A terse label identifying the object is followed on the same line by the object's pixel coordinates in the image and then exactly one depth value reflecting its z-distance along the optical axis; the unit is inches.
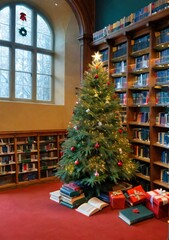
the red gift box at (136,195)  138.0
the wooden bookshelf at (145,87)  149.3
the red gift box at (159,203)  128.9
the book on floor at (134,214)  123.2
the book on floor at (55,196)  151.3
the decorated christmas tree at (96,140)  146.9
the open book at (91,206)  133.9
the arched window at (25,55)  200.1
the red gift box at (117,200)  140.3
